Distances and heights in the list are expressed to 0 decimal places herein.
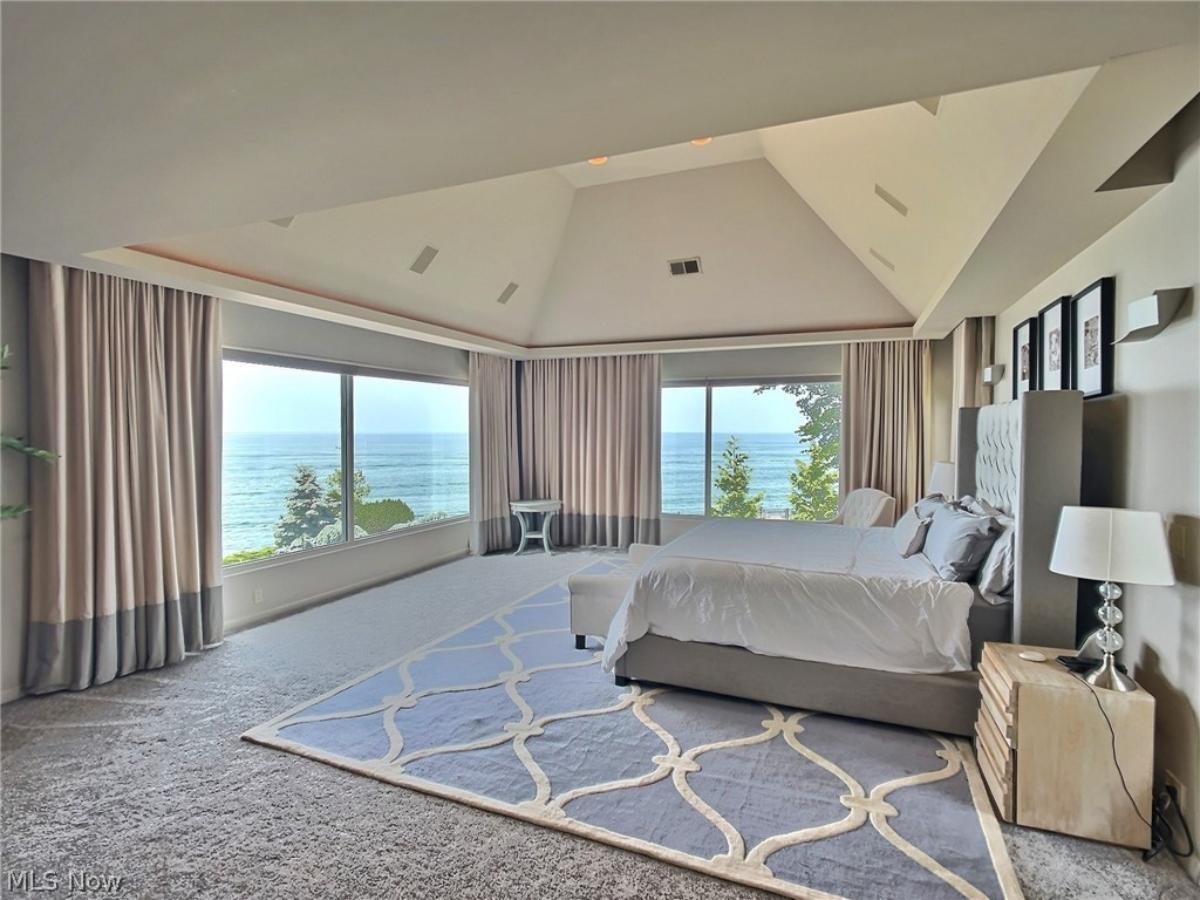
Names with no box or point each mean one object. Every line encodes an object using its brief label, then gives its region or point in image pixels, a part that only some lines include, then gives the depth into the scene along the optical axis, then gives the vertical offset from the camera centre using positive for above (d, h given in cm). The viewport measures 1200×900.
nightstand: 186 -109
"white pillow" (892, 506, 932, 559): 332 -60
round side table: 652 -85
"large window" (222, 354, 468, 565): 423 -13
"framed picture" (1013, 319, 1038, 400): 325 +47
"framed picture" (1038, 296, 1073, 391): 278 +46
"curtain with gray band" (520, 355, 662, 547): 661 -7
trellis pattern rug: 184 -135
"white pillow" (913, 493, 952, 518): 348 -44
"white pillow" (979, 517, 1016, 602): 250 -59
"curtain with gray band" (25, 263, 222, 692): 298 -21
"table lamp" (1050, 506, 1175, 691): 176 -39
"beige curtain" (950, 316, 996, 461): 416 +58
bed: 236 -84
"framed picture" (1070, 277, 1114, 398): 238 +43
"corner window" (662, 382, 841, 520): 611 -14
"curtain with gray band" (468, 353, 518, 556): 648 -14
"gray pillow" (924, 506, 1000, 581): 267 -53
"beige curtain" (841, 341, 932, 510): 543 +19
